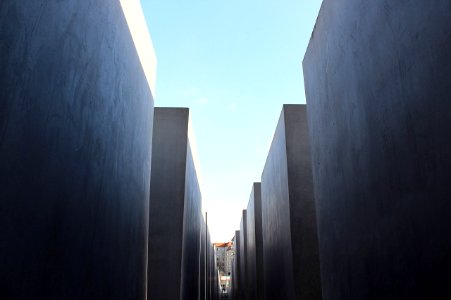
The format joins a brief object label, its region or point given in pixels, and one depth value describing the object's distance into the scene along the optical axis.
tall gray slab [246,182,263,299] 15.45
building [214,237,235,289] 73.00
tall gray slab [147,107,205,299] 7.71
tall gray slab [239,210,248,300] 22.45
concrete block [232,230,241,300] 28.44
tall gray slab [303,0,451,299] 2.52
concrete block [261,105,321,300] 6.96
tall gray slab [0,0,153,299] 2.02
